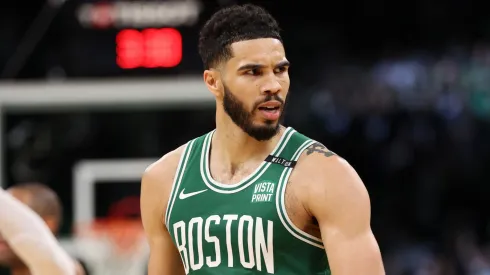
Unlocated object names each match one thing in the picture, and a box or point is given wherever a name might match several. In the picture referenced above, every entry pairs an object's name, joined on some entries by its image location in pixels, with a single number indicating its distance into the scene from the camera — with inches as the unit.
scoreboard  724.7
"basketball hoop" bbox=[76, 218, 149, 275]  797.9
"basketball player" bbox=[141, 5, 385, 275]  304.7
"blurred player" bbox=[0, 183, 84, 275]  339.0
